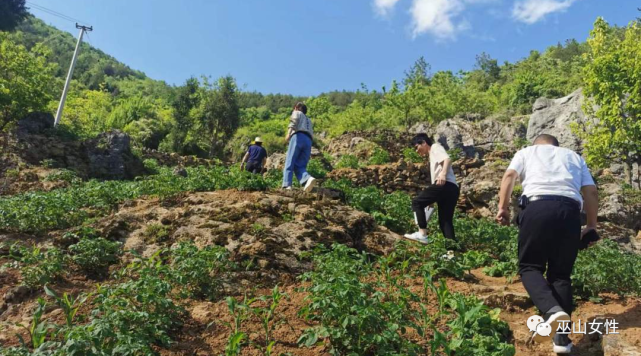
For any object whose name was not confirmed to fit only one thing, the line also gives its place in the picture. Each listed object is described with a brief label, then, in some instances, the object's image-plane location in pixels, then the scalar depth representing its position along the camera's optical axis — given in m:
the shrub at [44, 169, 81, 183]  10.30
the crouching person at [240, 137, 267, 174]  9.60
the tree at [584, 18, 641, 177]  13.23
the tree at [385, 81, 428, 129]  26.84
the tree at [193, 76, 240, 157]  28.16
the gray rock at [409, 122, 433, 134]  27.87
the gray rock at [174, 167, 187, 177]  13.23
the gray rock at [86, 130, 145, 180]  13.41
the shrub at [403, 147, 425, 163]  15.19
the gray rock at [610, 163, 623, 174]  15.86
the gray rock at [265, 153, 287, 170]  14.19
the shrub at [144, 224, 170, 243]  5.23
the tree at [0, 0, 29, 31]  48.81
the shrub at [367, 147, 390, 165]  15.24
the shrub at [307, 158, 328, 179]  11.18
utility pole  19.95
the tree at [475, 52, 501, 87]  62.19
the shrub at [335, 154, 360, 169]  14.28
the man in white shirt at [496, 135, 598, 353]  3.15
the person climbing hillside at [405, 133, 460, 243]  5.57
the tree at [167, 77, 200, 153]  27.56
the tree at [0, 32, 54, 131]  15.23
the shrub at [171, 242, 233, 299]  3.87
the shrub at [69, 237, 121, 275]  4.46
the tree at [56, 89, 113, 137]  28.39
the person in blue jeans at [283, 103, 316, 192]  7.00
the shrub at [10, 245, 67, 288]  4.04
